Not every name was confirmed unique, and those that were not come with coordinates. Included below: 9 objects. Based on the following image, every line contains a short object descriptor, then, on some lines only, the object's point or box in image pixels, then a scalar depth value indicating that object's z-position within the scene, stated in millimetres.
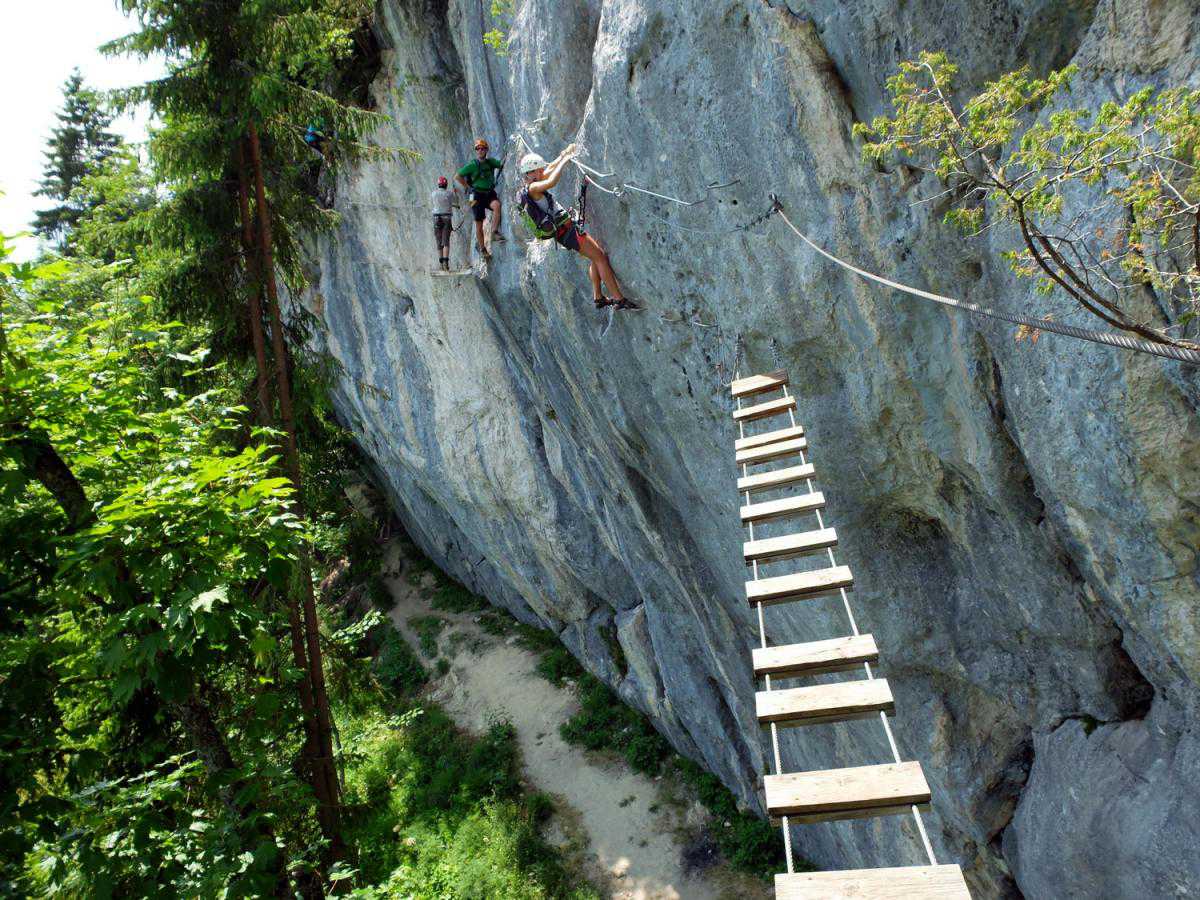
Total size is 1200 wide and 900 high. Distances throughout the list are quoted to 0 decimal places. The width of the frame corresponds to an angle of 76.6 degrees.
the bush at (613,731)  14961
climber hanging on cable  8031
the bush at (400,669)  18781
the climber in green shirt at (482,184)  10766
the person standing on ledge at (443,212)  12680
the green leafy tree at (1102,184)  3467
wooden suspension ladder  2719
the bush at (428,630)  19578
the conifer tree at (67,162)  26562
